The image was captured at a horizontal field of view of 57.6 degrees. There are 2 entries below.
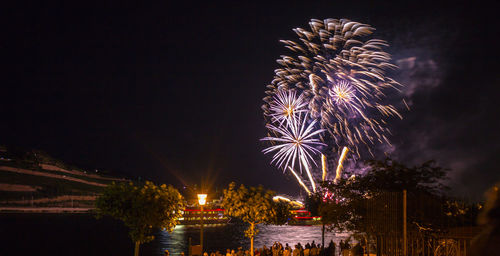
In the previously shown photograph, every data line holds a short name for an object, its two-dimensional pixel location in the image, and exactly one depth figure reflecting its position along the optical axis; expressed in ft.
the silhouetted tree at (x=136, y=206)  63.26
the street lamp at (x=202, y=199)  69.10
